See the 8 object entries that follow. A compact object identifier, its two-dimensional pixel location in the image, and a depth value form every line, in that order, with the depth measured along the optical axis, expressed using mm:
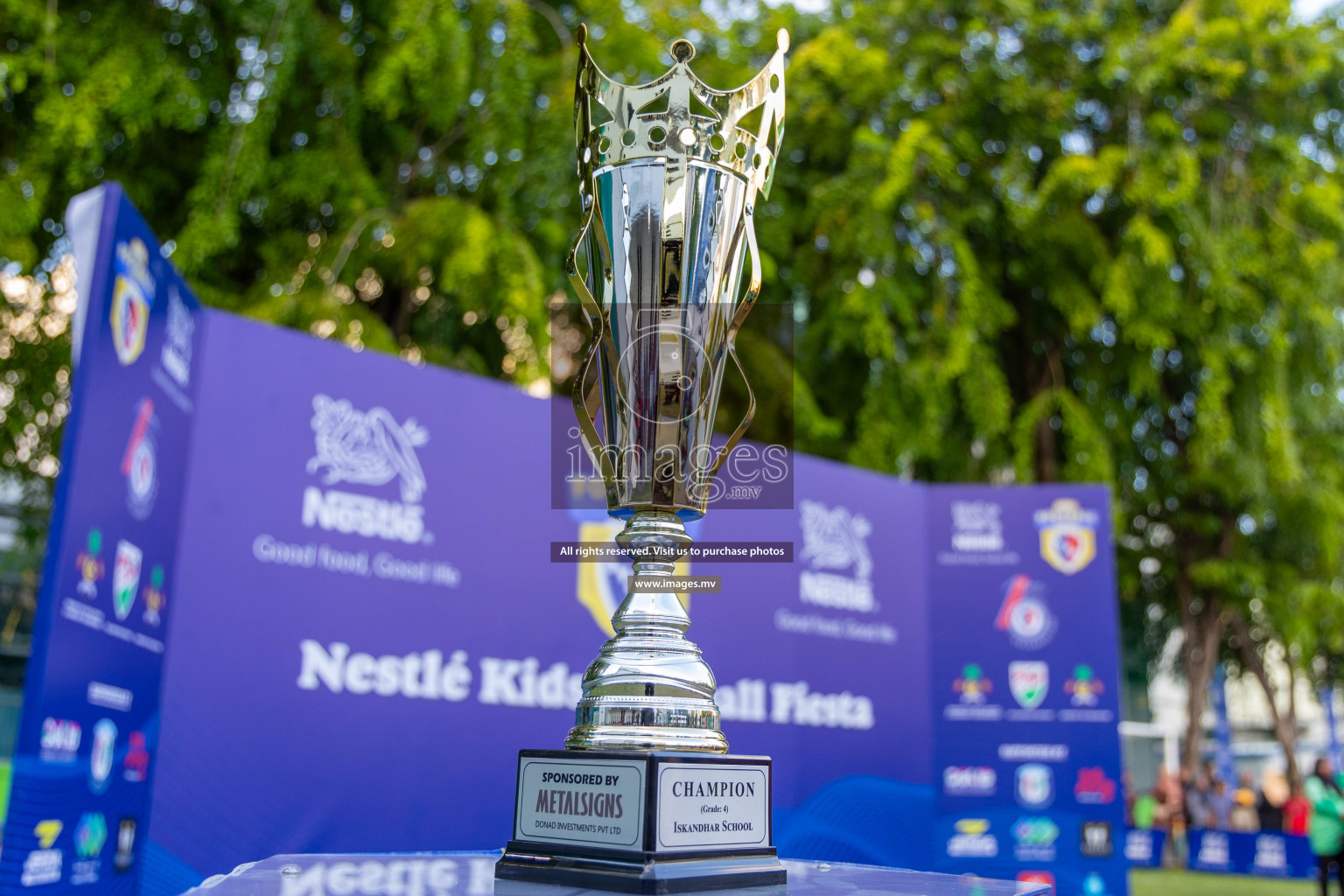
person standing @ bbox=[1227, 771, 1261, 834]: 11828
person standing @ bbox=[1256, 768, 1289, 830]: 11250
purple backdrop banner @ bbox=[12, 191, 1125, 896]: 3535
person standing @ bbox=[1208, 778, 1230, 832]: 11211
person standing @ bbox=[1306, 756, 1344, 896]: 6781
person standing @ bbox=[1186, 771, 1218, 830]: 10836
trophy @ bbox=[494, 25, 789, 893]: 1181
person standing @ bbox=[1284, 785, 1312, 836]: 10414
